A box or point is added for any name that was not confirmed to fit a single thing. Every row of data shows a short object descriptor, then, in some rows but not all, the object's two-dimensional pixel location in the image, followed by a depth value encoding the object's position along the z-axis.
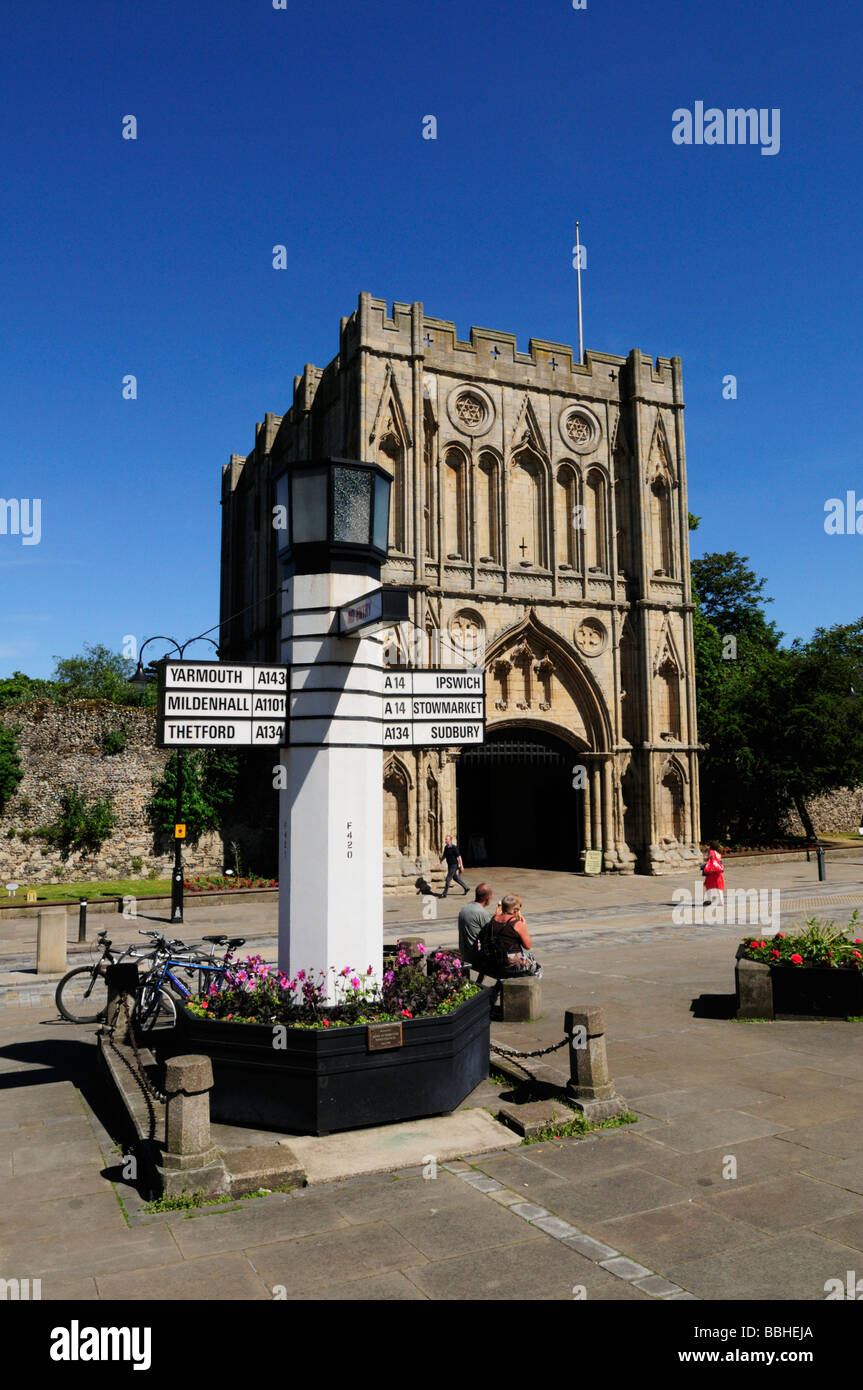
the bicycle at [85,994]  10.64
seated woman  10.62
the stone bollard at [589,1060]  7.36
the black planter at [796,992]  10.44
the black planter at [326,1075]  6.83
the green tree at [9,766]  26.28
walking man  23.89
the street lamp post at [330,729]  7.61
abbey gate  26.20
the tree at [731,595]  52.50
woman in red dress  19.97
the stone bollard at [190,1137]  5.83
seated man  10.92
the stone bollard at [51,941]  14.15
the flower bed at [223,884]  23.08
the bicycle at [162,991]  9.64
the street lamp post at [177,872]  19.09
